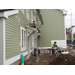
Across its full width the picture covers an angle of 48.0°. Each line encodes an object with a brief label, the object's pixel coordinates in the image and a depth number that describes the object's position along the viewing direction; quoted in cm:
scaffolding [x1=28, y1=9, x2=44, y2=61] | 723
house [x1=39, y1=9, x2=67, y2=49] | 1605
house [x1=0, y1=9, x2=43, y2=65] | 468
